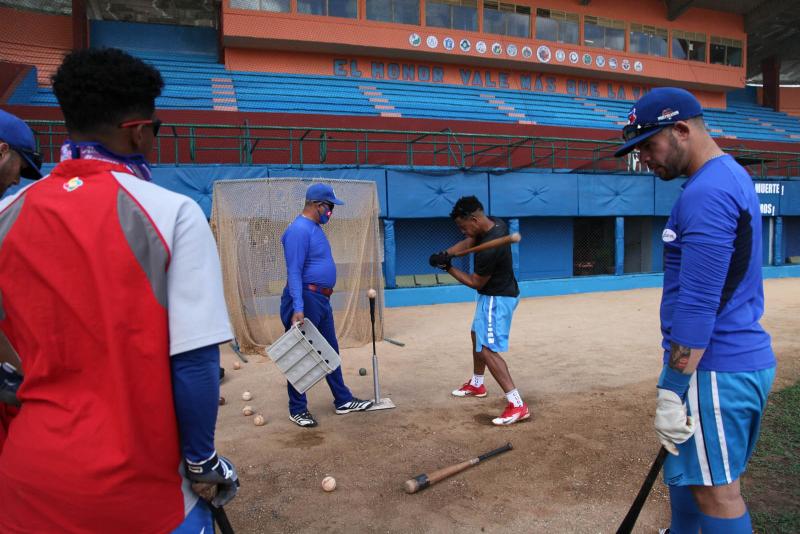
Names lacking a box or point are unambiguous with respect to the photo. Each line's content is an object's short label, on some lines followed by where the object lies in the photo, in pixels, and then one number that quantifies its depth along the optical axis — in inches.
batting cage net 296.0
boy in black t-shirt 173.9
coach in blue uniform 173.3
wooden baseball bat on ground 125.7
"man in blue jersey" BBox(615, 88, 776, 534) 70.7
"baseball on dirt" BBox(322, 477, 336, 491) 128.4
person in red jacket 48.4
